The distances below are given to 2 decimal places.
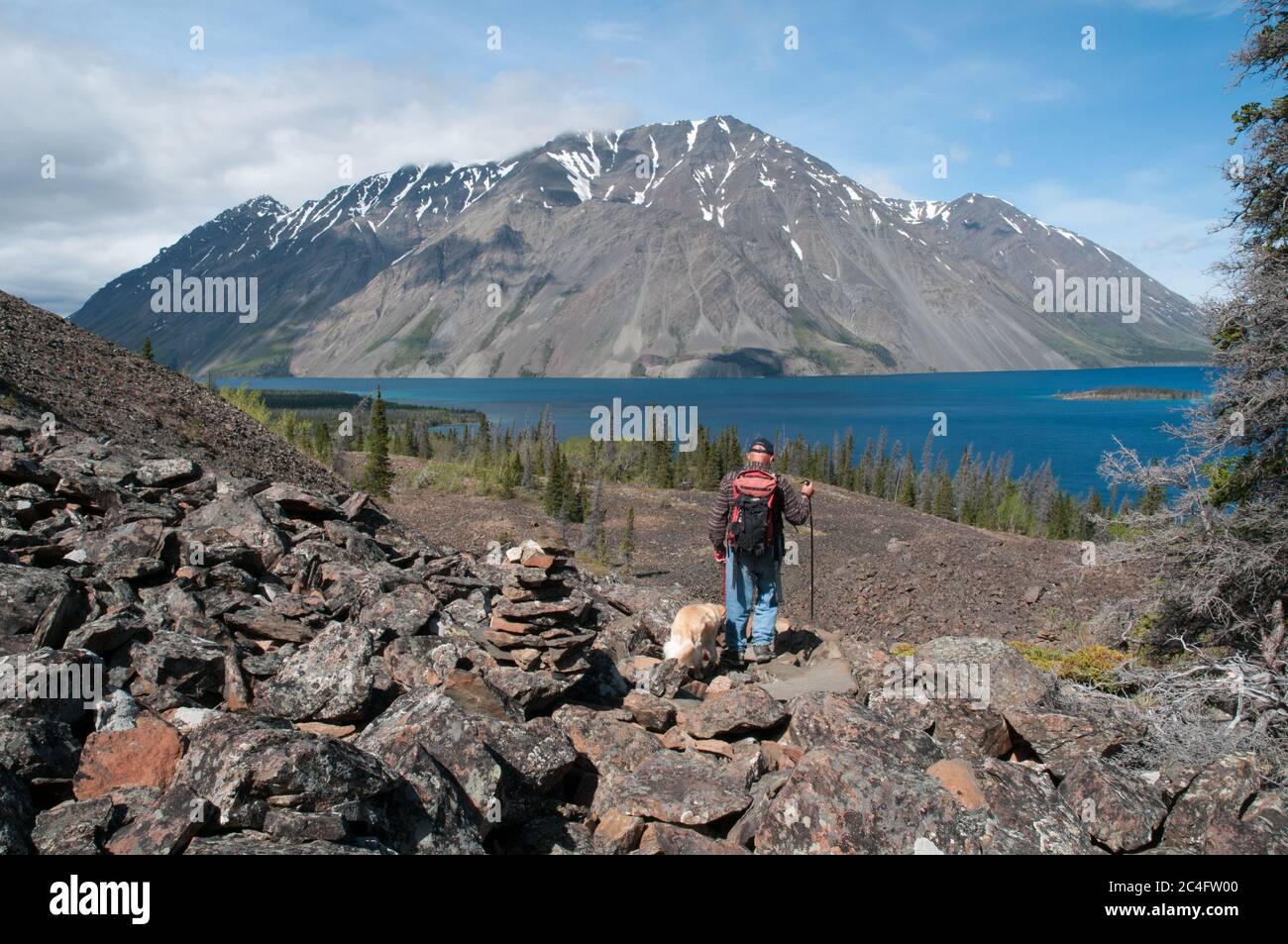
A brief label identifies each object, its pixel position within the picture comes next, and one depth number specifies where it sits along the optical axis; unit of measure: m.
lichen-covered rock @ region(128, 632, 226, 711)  5.98
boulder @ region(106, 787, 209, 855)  4.14
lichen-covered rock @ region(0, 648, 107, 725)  5.13
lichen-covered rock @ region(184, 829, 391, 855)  4.15
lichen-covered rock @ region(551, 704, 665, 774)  6.53
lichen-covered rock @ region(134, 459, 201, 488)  10.51
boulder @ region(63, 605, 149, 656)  6.14
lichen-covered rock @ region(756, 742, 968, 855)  5.12
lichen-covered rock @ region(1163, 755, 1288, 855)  5.70
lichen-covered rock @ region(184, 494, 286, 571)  8.98
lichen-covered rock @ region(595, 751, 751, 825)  5.64
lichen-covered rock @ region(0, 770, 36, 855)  4.13
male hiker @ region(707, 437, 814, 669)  9.44
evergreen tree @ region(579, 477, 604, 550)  36.50
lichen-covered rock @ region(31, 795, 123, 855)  4.23
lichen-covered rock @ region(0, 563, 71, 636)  6.37
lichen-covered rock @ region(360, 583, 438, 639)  7.75
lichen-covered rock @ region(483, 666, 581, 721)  6.77
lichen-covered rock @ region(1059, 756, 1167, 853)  5.84
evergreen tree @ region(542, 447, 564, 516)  41.58
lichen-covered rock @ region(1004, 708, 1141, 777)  6.88
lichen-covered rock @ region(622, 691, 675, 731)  7.34
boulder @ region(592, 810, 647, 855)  5.52
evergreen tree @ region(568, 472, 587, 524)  42.84
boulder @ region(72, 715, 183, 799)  4.93
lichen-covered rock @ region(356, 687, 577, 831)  5.23
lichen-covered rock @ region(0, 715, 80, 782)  4.75
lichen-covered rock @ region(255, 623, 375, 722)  6.09
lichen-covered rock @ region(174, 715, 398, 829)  4.42
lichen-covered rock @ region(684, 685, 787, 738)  7.08
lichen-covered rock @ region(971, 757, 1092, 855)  5.32
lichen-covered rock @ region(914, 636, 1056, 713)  7.93
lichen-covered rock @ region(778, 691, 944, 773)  6.54
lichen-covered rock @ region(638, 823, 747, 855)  5.23
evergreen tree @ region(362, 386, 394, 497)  33.66
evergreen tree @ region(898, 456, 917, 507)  83.31
